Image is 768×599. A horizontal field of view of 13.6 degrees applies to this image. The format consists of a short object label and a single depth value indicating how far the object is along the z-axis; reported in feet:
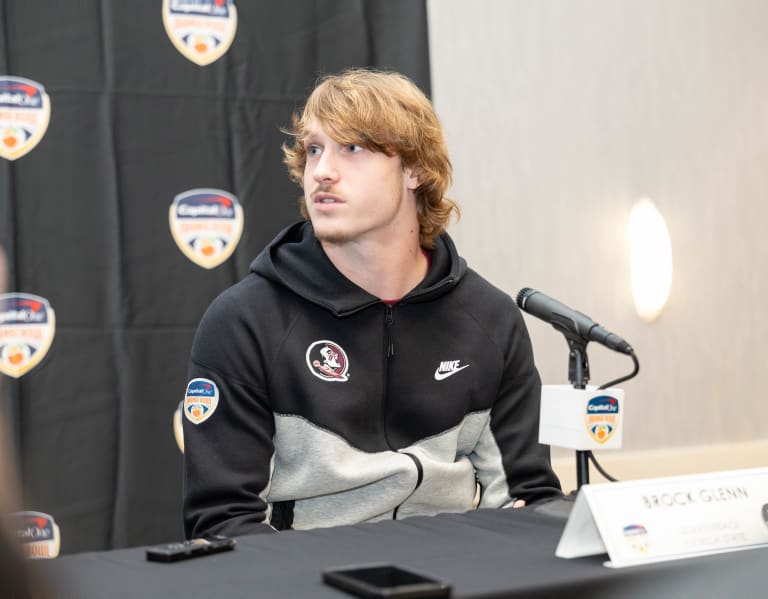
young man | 14.18
